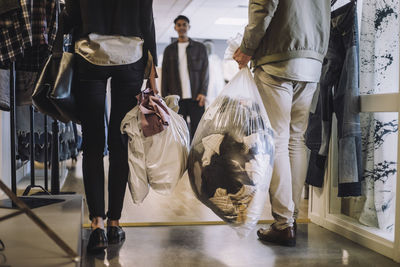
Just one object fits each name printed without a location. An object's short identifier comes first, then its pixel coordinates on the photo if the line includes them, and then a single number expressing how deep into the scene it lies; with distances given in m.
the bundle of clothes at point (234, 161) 1.67
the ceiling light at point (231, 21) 8.58
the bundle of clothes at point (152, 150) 1.82
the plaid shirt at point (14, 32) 1.77
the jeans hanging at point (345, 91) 1.98
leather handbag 1.65
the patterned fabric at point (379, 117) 1.87
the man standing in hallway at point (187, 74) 4.27
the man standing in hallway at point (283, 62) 1.82
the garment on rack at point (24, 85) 2.52
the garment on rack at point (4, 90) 2.31
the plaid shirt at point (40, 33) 2.02
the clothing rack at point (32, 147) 1.78
